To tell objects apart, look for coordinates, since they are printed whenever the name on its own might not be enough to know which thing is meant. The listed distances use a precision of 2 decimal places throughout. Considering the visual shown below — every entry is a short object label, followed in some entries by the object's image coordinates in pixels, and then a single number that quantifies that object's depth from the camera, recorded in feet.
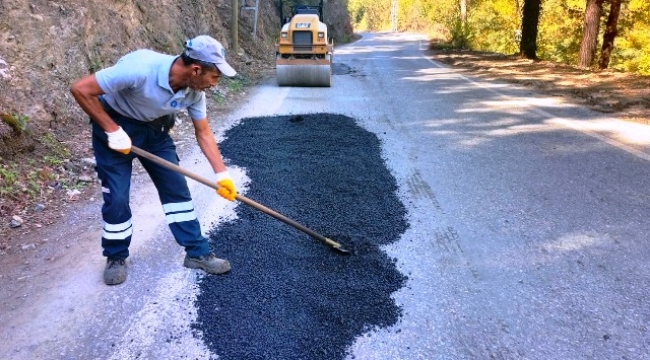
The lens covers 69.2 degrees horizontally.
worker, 8.57
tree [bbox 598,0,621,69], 51.38
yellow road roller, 34.94
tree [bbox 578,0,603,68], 40.50
